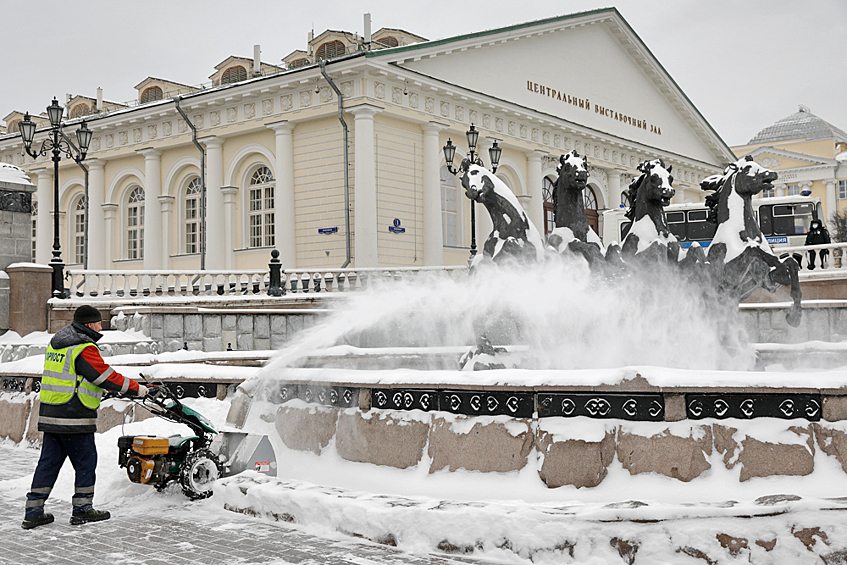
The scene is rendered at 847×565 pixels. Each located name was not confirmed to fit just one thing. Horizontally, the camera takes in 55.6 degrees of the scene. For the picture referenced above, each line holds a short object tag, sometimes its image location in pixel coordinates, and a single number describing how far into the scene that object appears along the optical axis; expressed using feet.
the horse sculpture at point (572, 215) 32.42
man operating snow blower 21.04
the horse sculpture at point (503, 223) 31.55
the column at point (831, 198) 195.31
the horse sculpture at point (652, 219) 30.66
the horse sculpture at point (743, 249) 29.60
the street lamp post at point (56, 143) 51.39
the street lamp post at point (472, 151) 71.26
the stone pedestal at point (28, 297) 47.50
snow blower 22.41
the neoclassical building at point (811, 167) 195.31
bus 91.71
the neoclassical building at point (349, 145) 88.17
